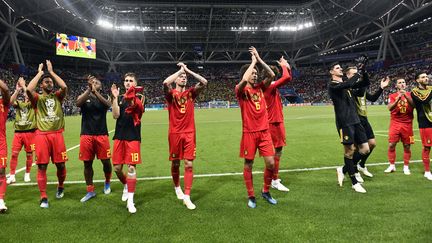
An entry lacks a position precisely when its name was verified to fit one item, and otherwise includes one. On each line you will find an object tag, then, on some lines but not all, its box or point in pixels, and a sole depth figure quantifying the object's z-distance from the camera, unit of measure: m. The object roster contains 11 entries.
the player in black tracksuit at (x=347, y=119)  6.30
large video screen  44.69
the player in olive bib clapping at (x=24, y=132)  7.73
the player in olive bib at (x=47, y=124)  5.74
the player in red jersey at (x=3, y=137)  5.53
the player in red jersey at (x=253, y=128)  5.50
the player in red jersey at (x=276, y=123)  6.65
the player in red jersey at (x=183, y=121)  5.67
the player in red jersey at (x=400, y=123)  7.60
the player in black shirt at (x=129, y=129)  5.59
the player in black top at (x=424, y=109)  7.09
